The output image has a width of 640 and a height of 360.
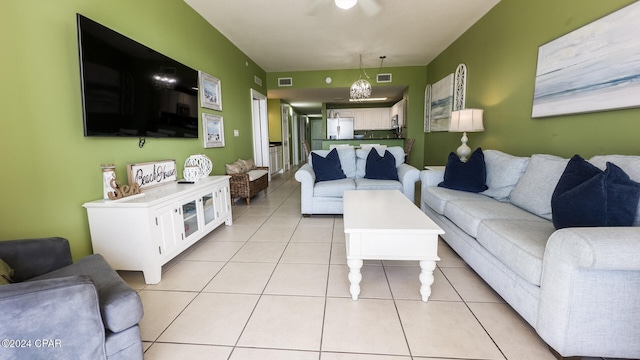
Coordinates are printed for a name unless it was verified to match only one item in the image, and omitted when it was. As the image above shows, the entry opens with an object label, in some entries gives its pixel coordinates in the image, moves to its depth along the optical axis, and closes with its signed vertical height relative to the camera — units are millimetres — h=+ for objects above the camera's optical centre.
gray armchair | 935 -620
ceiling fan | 2491 +1415
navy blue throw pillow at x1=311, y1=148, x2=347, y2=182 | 3895 -242
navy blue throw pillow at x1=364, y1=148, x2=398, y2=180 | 3848 -235
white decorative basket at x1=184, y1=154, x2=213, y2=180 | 2965 -123
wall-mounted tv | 1900 +545
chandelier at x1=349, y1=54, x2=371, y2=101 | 5445 +1202
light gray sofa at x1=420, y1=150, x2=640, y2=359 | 1157 -604
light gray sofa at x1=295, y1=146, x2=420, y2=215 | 3584 -493
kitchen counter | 6574 +206
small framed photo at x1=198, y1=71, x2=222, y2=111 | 3563 +817
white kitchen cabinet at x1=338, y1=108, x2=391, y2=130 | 9734 +1124
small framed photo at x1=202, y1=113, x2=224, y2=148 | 3660 +298
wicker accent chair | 4281 -481
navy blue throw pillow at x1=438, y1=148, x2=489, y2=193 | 2770 -268
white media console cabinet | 1948 -573
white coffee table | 1708 -586
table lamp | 3527 +354
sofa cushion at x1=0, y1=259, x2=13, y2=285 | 1157 -526
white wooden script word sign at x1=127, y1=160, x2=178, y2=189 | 2355 -197
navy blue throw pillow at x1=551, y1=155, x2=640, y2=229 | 1369 -275
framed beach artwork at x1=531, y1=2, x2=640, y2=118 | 1846 +619
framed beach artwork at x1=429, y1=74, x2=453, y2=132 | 4840 +847
